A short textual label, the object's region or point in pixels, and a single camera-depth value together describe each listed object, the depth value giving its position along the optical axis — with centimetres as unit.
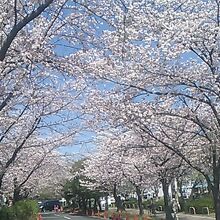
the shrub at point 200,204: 2111
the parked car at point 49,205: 4704
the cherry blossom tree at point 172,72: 580
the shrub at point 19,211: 1375
